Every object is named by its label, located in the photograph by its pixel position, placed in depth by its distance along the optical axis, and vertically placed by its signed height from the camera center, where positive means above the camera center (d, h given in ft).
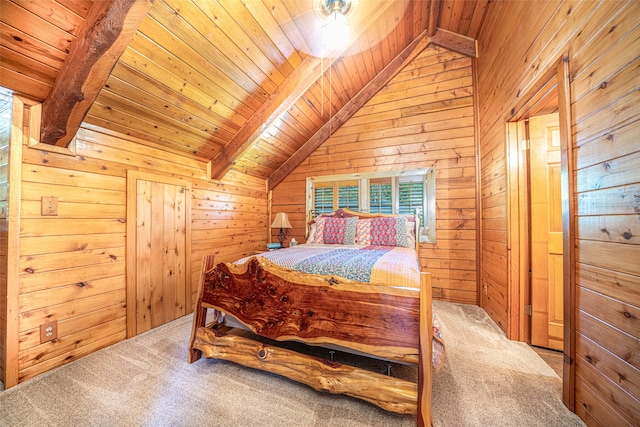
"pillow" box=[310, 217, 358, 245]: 9.36 -0.65
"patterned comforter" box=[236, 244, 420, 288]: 4.34 -1.10
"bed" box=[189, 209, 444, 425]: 3.74 -1.95
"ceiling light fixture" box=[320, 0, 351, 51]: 6.10 +5.36
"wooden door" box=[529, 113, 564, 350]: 5.92 -0.51
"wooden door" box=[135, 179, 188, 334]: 7.16 -1.28
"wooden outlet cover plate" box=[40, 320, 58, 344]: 5.24 -2.70
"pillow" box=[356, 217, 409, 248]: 8.79 -0.64
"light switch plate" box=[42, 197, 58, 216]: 5.29 +0.25
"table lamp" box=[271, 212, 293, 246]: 11.81 -0.26
